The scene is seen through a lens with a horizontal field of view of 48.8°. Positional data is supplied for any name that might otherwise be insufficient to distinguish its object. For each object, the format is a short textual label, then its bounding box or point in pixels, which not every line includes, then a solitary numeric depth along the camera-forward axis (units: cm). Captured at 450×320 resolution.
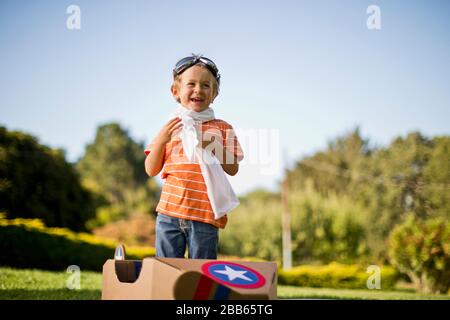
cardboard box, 173
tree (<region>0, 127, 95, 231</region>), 1298
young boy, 248
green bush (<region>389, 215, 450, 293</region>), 959
